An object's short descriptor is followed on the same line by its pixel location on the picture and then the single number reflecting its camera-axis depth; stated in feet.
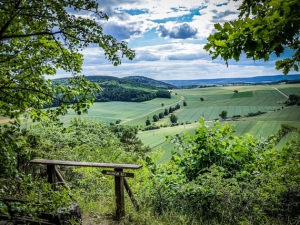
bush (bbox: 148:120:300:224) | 15.98
